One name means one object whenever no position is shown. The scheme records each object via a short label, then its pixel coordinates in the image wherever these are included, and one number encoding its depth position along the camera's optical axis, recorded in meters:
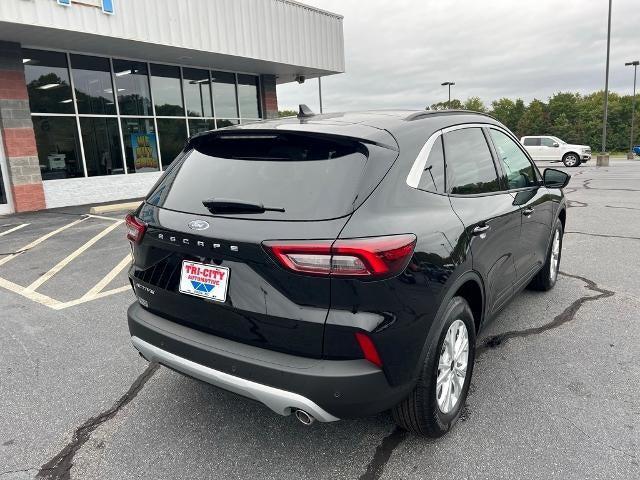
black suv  2.04
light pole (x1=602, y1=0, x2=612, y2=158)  25.59
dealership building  11.44
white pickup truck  27.78
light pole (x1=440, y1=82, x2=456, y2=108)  44.97
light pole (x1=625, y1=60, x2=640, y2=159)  36.03
